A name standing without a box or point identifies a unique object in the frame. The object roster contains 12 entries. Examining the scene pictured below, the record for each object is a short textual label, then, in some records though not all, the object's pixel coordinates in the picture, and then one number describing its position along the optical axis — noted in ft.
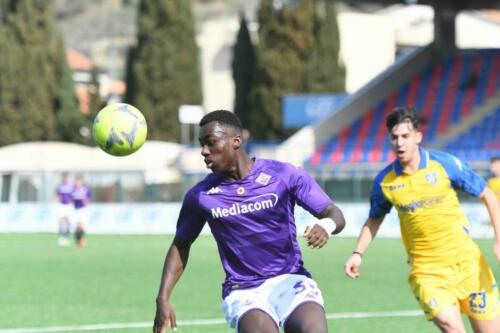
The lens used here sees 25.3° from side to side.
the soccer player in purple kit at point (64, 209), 106.83
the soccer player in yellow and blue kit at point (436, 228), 29.43
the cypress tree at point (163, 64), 216.33
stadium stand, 137.69
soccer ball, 28.32
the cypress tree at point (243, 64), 213.25
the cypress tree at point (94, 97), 245.65
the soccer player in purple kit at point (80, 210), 99.96
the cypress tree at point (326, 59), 197.57
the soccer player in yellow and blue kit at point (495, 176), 57.62
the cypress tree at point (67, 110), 215.51
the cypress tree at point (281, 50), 199.00
